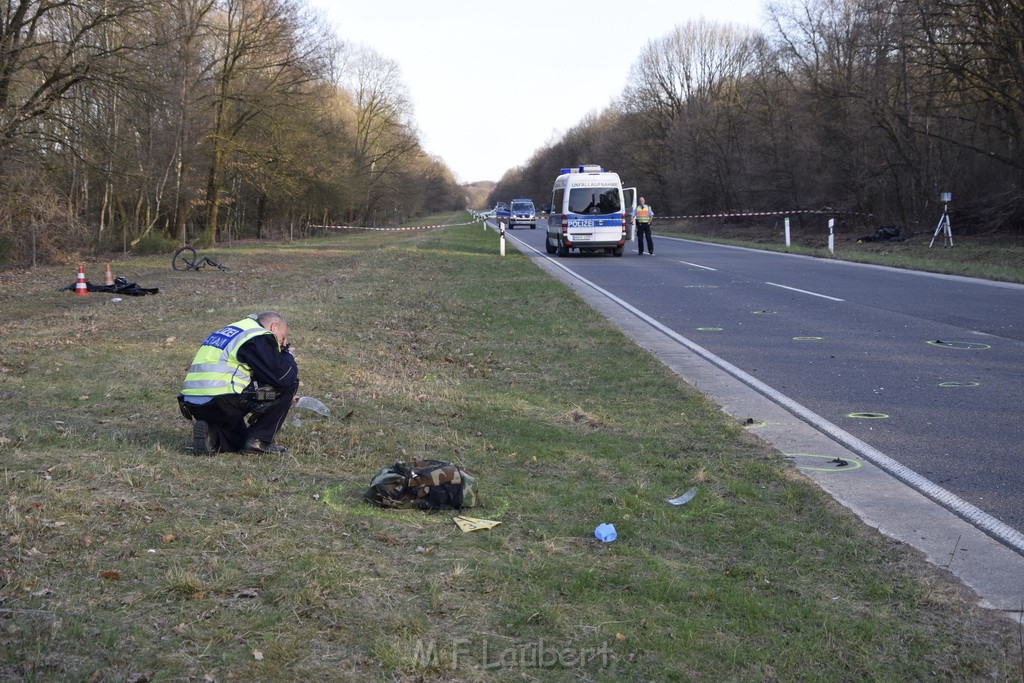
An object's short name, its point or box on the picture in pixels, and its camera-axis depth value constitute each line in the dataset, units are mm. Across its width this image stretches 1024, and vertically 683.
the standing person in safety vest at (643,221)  29500
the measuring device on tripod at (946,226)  27234
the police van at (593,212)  28844
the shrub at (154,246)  33438
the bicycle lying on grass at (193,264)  25547
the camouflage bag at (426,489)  5305
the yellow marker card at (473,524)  4973
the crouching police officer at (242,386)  6074
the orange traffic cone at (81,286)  18703
